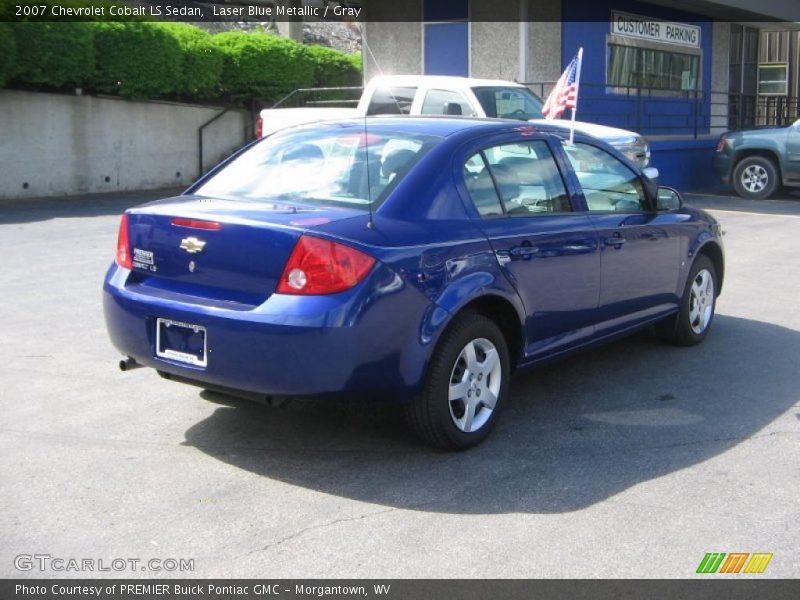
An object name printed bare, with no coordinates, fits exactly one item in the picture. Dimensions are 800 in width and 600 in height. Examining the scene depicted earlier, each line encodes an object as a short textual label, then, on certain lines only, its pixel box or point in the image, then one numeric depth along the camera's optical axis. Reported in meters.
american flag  11.86
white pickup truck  13.89
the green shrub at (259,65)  19.91
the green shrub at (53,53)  15.75
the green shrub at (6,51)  15.08
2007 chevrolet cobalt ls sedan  4.64
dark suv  18.33
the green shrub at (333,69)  22.45
